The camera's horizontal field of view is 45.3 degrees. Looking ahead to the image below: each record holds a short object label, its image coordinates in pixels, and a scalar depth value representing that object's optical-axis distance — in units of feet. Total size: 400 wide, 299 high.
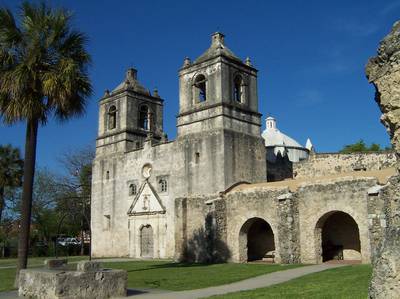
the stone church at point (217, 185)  72.18
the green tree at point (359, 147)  166.61
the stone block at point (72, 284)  36.52
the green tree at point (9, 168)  117.39
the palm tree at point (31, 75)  49.08
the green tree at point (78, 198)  155.12
